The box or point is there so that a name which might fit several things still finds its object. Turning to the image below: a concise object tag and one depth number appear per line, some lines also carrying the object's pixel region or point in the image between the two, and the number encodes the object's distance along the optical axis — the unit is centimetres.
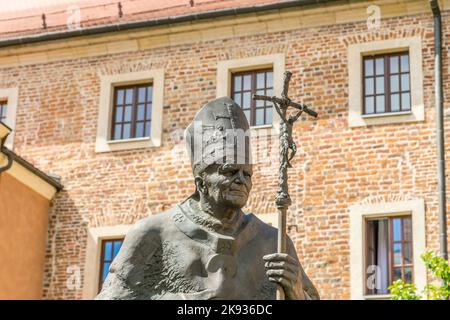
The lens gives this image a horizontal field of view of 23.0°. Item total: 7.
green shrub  1577
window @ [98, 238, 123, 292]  2166
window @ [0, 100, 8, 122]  2358
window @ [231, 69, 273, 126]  2131
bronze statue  581
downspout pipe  1919
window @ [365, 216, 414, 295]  1931
